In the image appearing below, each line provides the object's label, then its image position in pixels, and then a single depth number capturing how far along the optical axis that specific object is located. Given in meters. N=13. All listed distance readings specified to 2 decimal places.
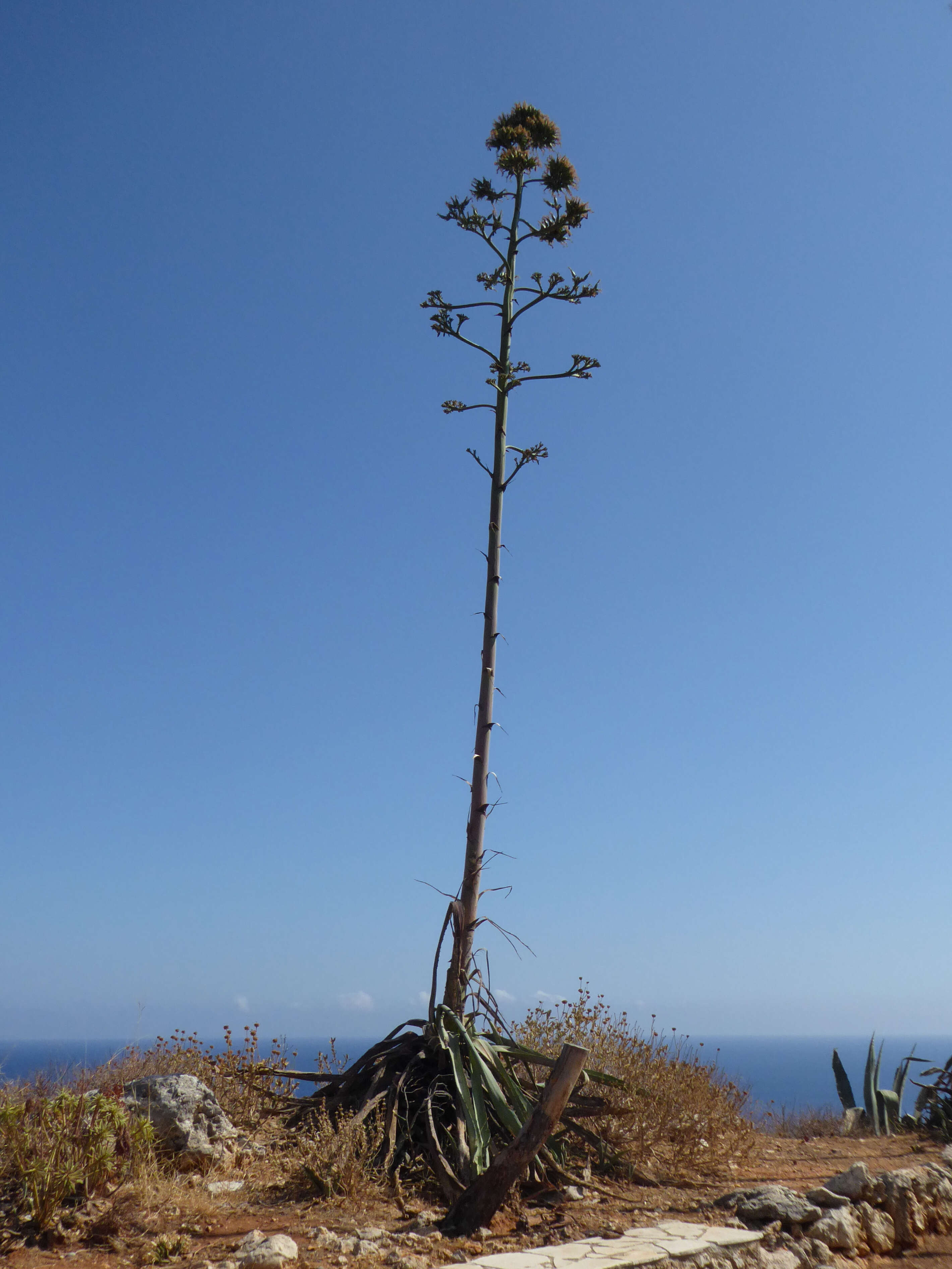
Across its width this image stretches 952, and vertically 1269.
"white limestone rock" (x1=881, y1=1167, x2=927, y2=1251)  5.89
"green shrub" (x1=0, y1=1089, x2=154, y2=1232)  4.77
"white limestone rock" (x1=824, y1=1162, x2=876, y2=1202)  5.89
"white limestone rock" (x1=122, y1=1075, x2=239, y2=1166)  5.74
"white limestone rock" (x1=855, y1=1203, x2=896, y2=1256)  5.68
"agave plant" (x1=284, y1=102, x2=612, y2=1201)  5.84
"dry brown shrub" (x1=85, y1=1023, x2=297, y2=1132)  7.04
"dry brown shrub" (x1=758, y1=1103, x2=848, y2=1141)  9.80
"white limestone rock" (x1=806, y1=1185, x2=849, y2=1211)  5.69
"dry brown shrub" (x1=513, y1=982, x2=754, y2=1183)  6.59
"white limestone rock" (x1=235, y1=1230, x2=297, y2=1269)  4.12
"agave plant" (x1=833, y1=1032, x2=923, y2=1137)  9.94
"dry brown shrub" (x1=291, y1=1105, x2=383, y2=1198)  5.39
